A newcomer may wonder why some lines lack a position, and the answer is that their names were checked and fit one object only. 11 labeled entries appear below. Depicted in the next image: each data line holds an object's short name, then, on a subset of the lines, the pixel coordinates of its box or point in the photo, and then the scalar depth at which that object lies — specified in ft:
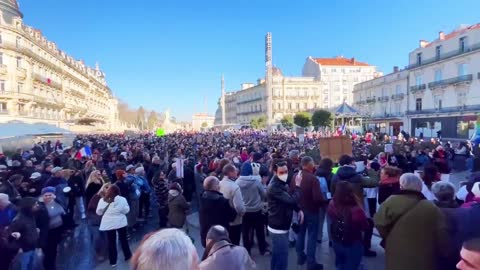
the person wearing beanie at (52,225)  18.13
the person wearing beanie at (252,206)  18.34
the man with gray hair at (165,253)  5.64
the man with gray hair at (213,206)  15.06
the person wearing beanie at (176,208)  19.43
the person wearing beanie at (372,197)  22.85
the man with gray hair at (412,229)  10.23
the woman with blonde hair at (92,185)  24.31
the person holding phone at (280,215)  15.16
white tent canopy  46.32
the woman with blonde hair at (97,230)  19.90
